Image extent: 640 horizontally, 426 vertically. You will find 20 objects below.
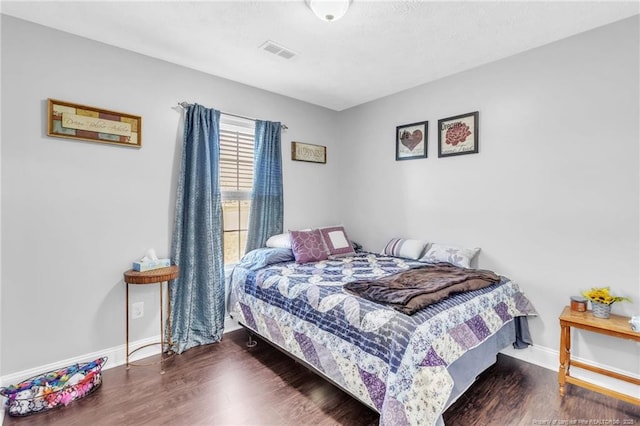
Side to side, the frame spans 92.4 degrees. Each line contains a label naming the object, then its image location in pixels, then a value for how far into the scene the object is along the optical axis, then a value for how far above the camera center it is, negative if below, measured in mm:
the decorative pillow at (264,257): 2844 -458
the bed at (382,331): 1508 -759
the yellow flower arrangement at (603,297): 2016 -583
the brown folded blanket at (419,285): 1797 -510
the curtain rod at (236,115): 2762 +964
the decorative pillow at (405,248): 3111 -398
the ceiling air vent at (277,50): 2412 +1305
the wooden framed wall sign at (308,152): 3674 +715
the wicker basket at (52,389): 1857 -1139
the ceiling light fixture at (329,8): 1811 +1219
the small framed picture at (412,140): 3234 +758
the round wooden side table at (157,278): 2342 -531
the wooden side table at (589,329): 1861 -766
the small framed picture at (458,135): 2844 +725
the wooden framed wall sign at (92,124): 2211 +656
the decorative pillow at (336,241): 3261 -341
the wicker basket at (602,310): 2004 -661
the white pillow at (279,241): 3127 -328
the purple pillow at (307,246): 2980 -367
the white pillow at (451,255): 2717 -412
